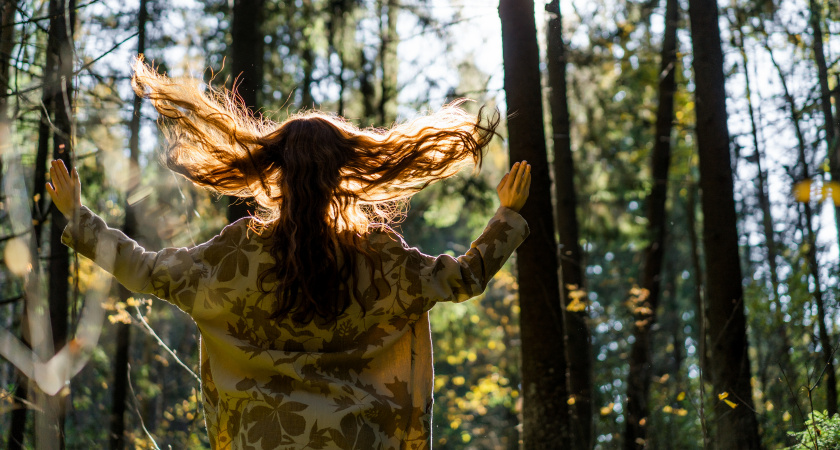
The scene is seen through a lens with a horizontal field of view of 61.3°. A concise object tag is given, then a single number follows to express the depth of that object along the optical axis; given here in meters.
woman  2.56
